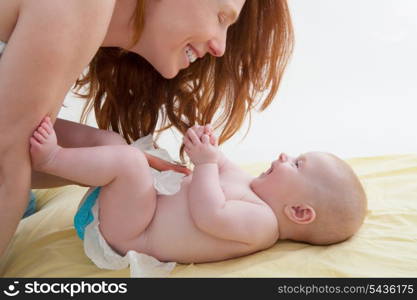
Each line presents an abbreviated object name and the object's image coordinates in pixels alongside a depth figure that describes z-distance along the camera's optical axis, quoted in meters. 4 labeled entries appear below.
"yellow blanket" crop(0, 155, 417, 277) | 1.43
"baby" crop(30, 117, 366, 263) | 1.47
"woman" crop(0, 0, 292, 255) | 1.27
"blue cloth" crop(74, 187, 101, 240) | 1.57
